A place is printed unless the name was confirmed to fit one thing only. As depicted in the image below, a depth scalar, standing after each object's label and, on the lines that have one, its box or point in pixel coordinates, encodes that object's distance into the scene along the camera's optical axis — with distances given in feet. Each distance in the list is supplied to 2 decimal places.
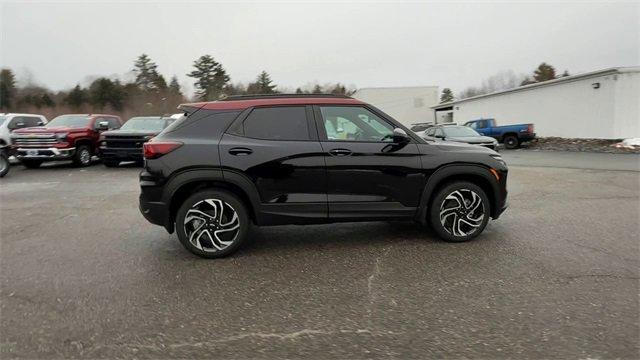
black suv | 15.42
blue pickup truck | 75.97
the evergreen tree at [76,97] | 178.09
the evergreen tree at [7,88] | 162.15
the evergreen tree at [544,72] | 224.33
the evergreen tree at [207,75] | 227.81
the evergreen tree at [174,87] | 203.04
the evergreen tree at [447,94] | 366.02
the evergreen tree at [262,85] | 229.54
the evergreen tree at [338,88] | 235.03
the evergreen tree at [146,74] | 233.76
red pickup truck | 44.04
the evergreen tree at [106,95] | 181.12
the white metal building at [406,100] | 153.28
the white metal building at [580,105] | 65.62
